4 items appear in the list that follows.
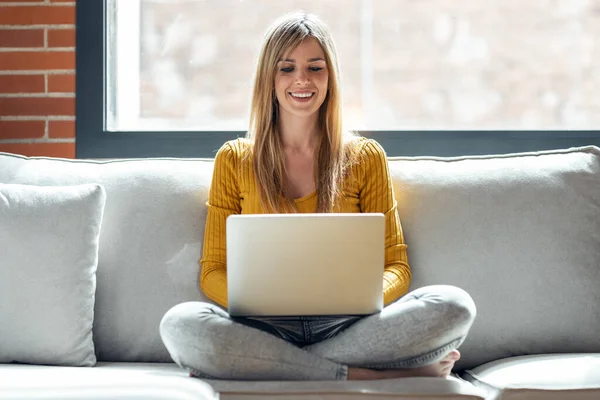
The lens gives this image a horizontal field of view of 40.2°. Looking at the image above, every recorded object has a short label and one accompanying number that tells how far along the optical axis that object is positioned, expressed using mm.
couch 2037
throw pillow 2018
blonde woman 1705
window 2877
